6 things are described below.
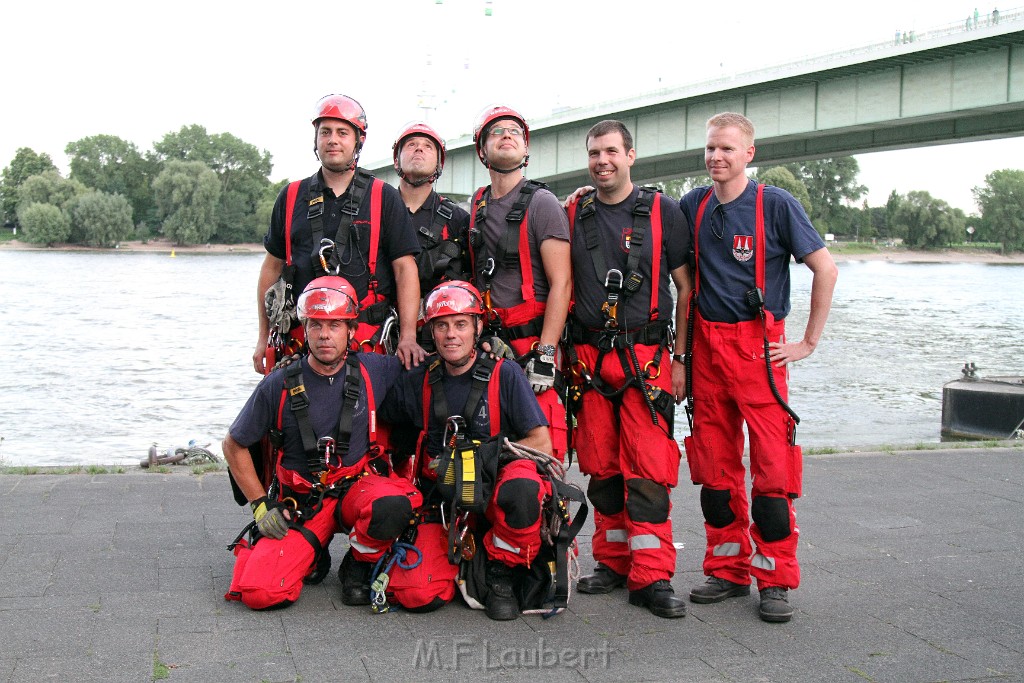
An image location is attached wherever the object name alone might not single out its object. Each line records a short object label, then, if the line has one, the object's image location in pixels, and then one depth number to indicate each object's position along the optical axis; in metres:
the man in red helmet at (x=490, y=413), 4.63
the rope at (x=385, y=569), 4.65
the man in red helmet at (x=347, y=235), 5.24
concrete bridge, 20.62
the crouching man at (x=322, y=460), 4.78
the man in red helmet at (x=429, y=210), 5.54
